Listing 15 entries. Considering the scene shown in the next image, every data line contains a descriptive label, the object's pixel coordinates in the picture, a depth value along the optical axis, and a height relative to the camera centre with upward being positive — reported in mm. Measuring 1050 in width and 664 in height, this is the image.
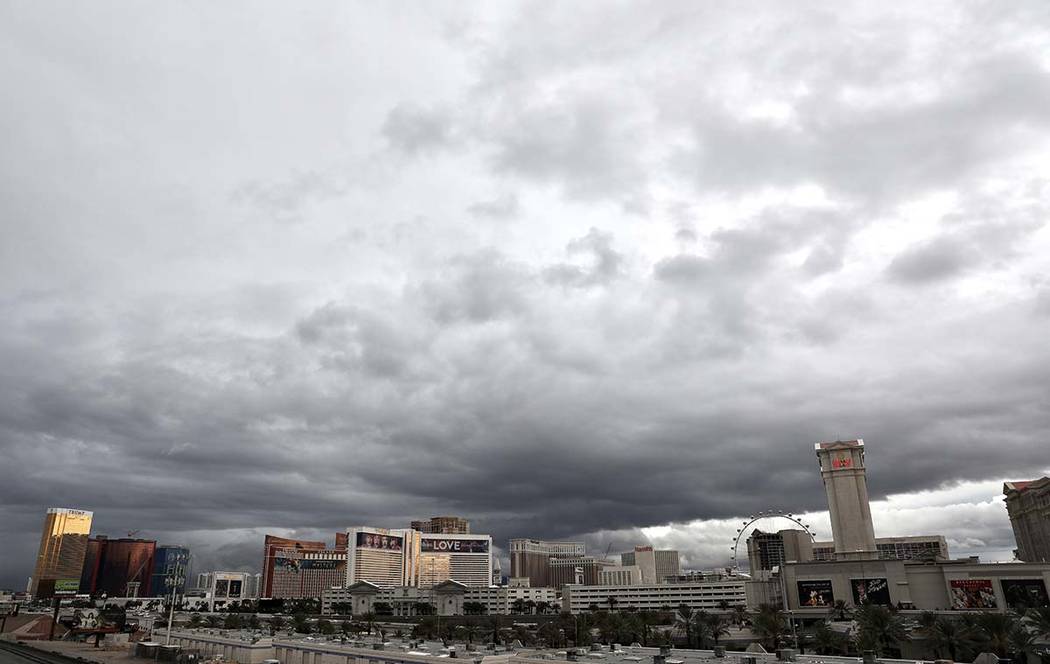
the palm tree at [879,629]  94538 -5069
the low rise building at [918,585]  162750 +540
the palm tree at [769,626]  116812 -5661
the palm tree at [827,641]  103500 -7276
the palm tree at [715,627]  137000 -7010
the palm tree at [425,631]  167375 -7990
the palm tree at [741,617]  178625 -6472
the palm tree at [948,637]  88250 -5777
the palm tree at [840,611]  173875 -5204
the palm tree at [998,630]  83688 -4843
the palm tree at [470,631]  155625 -8297
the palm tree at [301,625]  178462 -6701
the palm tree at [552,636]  162750 -9145
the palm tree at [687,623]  137000 -5712
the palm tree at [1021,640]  77794 -5639
